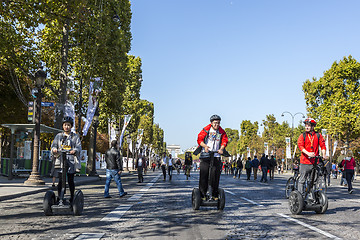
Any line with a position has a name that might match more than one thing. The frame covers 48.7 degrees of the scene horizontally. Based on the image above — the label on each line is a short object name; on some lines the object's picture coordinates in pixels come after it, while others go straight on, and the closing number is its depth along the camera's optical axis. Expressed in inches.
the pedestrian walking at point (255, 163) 1103.1
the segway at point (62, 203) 290.5
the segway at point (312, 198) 321.4
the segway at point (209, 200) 335.0
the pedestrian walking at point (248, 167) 1122.7
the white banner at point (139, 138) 2142.2
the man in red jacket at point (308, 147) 334.3
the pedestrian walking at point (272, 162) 1103.0
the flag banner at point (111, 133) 1333.7
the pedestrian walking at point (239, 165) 1267.5
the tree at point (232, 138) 4953.3
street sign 732.0
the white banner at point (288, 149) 2136.3
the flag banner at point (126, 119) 1504.6
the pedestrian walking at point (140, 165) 883.4
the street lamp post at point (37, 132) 670.1
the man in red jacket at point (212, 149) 335.3
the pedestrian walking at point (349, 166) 643.5
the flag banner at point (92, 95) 935.0
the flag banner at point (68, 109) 801.3
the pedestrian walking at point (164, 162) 1014.0
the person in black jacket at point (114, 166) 486.3
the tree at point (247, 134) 3941.9
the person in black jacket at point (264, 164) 989.9
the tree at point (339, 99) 1850.4
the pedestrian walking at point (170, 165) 1050.1
